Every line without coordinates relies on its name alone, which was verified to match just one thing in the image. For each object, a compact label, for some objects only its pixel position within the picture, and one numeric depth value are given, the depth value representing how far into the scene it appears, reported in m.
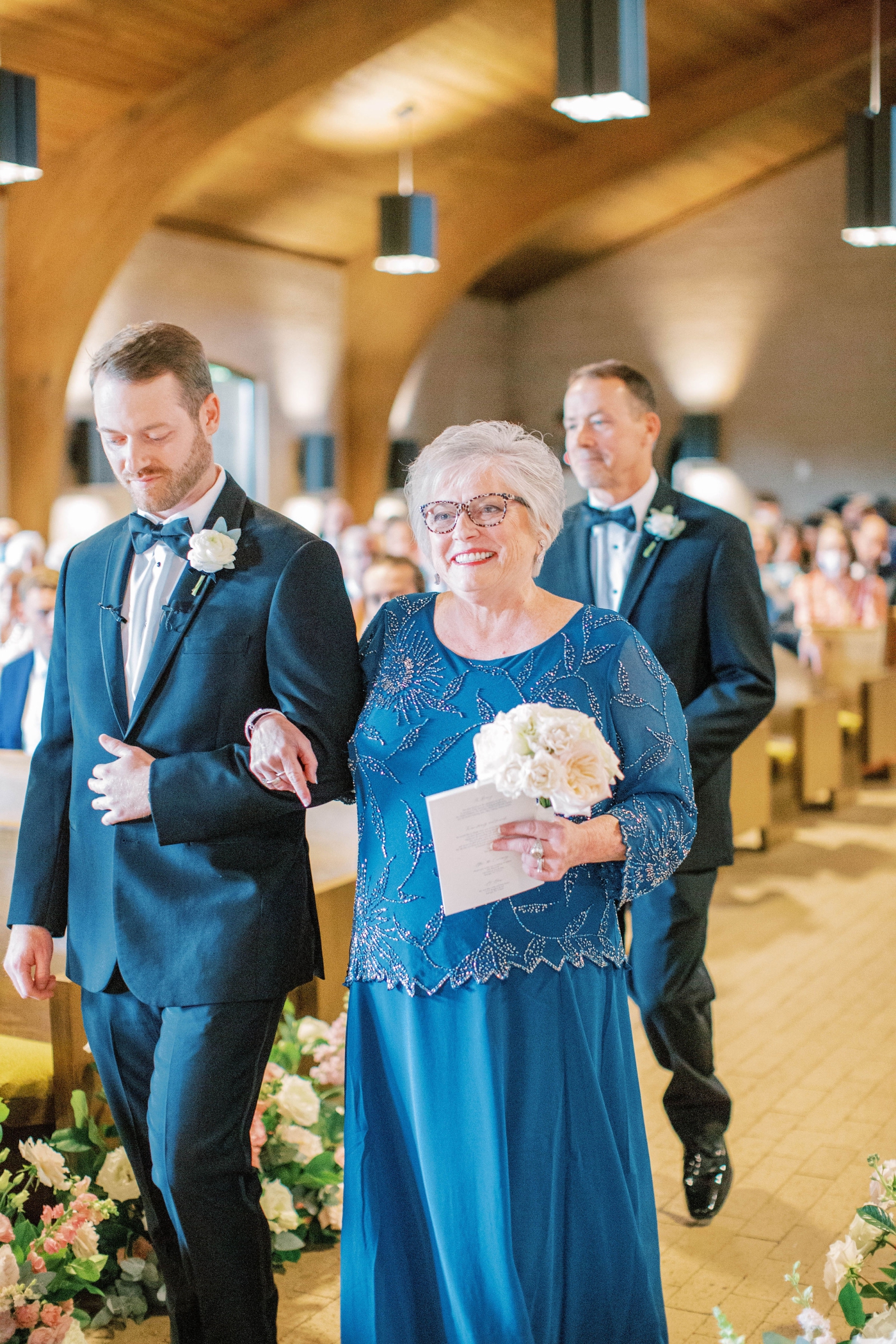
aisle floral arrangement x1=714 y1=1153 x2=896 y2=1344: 1.86
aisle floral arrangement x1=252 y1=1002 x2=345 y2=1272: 2.94
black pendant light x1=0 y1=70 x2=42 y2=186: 7.09
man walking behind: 3.09
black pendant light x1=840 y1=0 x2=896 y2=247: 8.65
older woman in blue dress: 2.01
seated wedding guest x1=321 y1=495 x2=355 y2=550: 10.34
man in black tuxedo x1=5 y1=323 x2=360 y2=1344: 2.06
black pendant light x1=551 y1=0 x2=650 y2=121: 6.02
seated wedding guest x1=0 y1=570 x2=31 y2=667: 6.24
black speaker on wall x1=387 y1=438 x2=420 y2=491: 14.65
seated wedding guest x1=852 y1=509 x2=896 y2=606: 11.91
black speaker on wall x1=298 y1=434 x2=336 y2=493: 13.54
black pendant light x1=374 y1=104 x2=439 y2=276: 9.95
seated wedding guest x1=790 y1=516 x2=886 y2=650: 11.16
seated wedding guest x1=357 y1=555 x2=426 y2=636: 5.86
